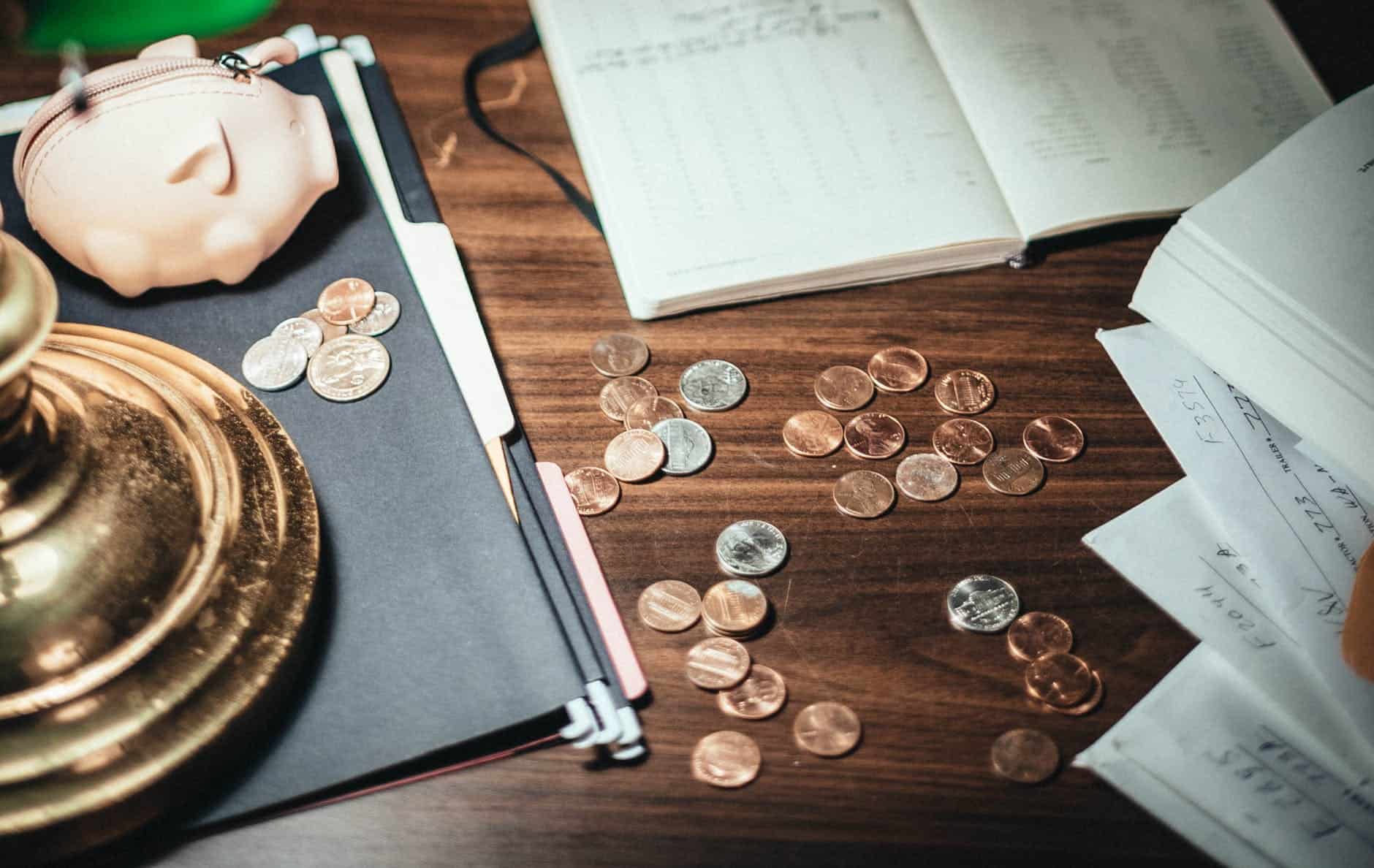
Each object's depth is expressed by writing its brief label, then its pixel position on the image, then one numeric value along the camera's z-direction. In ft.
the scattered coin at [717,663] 1.92
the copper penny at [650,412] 2.23
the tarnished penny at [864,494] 2.13
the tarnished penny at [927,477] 2.17
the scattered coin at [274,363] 2.07
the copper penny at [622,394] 2.25
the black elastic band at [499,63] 2.60
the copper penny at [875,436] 2.22
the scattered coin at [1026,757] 1.84
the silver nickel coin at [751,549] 2.04
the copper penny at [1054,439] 2.24
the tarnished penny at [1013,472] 2.18
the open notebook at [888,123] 2.47
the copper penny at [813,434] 2.21
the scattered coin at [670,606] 1.97
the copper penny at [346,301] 2.17
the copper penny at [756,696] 1.89
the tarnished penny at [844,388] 2.29
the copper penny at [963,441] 2.22
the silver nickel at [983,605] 2.00
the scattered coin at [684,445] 2.17
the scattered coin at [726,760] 1.82
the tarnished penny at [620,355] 2.31
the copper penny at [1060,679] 1.92
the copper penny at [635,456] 2.14
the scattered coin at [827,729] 1.86
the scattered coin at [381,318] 2.16
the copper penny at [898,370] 2.33
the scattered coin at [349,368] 2.07
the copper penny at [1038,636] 1.97
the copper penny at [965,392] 2.30
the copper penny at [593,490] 2.09
